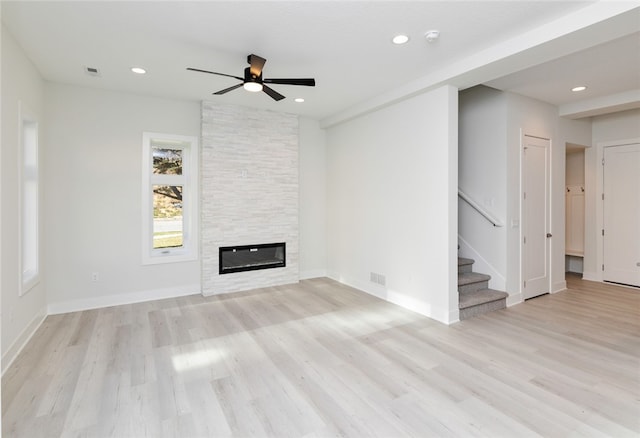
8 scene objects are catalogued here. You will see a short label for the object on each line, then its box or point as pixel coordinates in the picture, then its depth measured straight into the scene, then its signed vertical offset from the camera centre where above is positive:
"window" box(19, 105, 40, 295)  3.65 +0.17
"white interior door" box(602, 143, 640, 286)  5.27 +0.08
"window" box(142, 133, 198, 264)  4.76 +0.31
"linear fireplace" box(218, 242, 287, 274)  5.13 -0.64
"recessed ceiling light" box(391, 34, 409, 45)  2.94 +1.66
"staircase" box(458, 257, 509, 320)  4.02 -1.01
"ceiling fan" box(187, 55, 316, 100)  3.06 +1.36
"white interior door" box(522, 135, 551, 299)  4.66 +0.02
